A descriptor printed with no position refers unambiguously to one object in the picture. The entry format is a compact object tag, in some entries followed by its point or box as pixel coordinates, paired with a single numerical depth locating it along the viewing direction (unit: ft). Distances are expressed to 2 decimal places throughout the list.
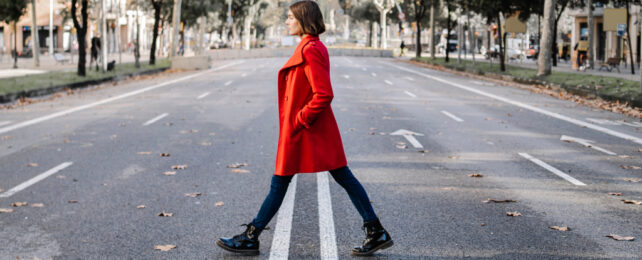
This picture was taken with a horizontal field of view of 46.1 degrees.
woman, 15.64
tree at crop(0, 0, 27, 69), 128.26
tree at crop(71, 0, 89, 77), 94.02
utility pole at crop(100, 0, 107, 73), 104.01
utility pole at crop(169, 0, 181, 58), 146.30
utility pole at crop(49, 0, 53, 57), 197.67
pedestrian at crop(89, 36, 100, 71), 114.52
